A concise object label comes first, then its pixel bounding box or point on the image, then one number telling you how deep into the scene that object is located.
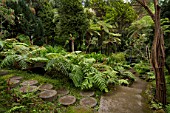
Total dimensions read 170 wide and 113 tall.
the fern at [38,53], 3.35
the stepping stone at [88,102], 2.34
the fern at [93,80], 2.74
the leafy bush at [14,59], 2.90
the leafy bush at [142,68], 5.82
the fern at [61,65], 3.01
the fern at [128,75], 4.26
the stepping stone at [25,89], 2.41
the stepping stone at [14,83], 2.61
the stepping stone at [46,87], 2.66
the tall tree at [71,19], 5.76
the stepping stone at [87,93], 2.65
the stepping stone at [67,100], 2.31
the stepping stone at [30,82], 2.74
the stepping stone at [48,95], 2.33
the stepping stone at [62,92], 2.59
